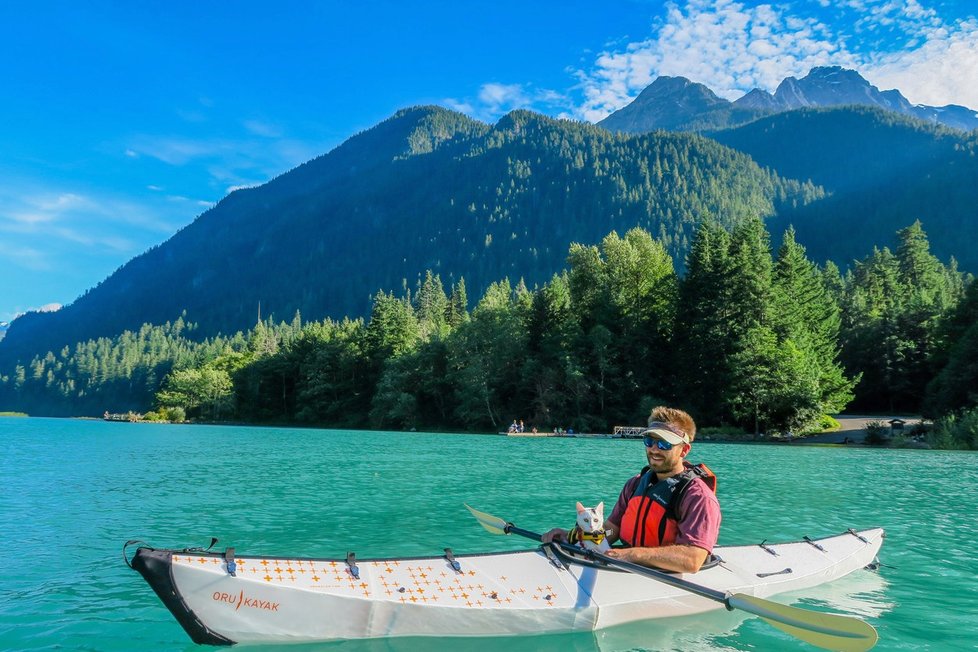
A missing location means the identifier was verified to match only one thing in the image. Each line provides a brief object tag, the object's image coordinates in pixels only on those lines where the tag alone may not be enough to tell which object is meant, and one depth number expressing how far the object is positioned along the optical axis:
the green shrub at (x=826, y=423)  44.33
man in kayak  6.33
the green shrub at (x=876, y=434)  37.91
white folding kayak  6.04
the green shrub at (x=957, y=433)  32.94
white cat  7.08
